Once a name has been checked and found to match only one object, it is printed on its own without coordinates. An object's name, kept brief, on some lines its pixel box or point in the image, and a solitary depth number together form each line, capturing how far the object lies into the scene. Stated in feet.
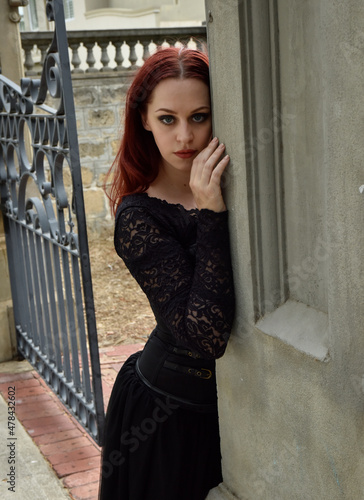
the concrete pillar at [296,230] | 3.84
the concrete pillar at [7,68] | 15.35
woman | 5.39
